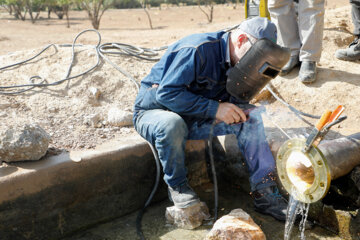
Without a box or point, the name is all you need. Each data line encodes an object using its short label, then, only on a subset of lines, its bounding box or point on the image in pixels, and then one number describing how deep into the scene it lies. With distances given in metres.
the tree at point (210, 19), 19.94
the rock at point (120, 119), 3.56
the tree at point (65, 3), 21.27
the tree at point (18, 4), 22.72
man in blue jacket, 2.55
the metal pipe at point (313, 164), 1.99
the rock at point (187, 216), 2.75
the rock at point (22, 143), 2.53
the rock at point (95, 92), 4.05
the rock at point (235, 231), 2.41
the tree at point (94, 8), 18.67
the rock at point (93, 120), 3.54
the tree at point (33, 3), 22.58
